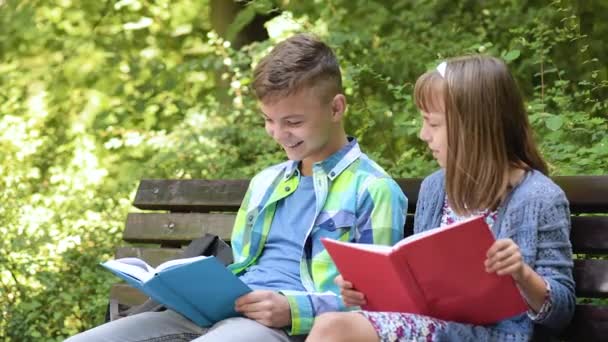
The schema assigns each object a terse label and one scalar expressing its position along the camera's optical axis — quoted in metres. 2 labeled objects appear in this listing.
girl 5.26
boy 6.23
